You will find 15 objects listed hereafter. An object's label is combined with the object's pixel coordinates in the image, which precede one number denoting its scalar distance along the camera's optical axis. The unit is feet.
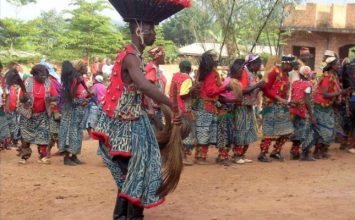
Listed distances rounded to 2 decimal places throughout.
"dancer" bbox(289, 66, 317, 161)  29.58
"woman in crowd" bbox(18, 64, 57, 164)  29.01
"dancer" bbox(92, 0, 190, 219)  15.55
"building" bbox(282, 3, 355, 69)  82.53
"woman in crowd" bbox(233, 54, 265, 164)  28.94
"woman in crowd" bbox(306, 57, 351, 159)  30.66
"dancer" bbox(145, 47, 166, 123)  28.32
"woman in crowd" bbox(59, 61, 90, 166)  29.48
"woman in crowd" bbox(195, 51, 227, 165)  28.53
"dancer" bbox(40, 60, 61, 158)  30.30
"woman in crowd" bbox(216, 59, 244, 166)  28.45
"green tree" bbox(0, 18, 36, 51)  94.90
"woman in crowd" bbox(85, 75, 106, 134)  37.19
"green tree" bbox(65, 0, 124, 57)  100.22
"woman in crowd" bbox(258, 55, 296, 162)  29.09
